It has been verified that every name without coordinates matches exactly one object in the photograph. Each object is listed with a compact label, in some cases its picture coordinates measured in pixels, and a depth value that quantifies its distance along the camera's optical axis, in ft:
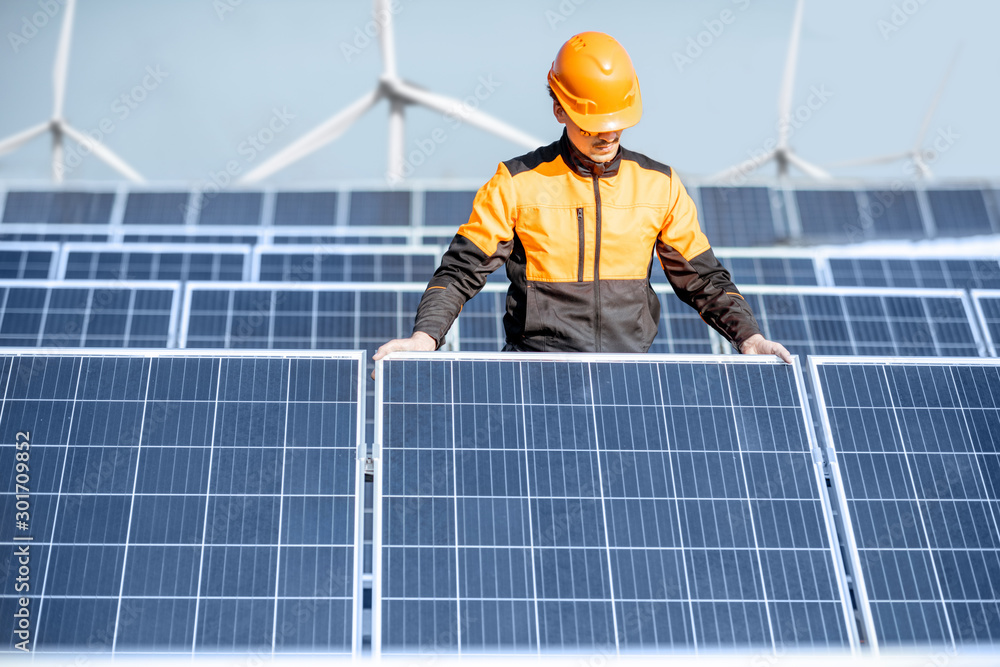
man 15.05
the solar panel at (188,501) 11.89
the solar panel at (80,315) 29.32
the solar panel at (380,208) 55.47
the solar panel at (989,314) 30.71
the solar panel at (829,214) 56.75
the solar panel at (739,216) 53.78
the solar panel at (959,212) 58.29
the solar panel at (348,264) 36.17
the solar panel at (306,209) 57.41
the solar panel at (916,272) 39.75
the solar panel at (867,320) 29.76
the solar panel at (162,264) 38.68
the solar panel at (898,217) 58.80
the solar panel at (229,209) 58.29
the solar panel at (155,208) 59.16
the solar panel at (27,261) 40.19
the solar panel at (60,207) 59.52
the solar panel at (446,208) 53.98
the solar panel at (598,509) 12.03
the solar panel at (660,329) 28.50
